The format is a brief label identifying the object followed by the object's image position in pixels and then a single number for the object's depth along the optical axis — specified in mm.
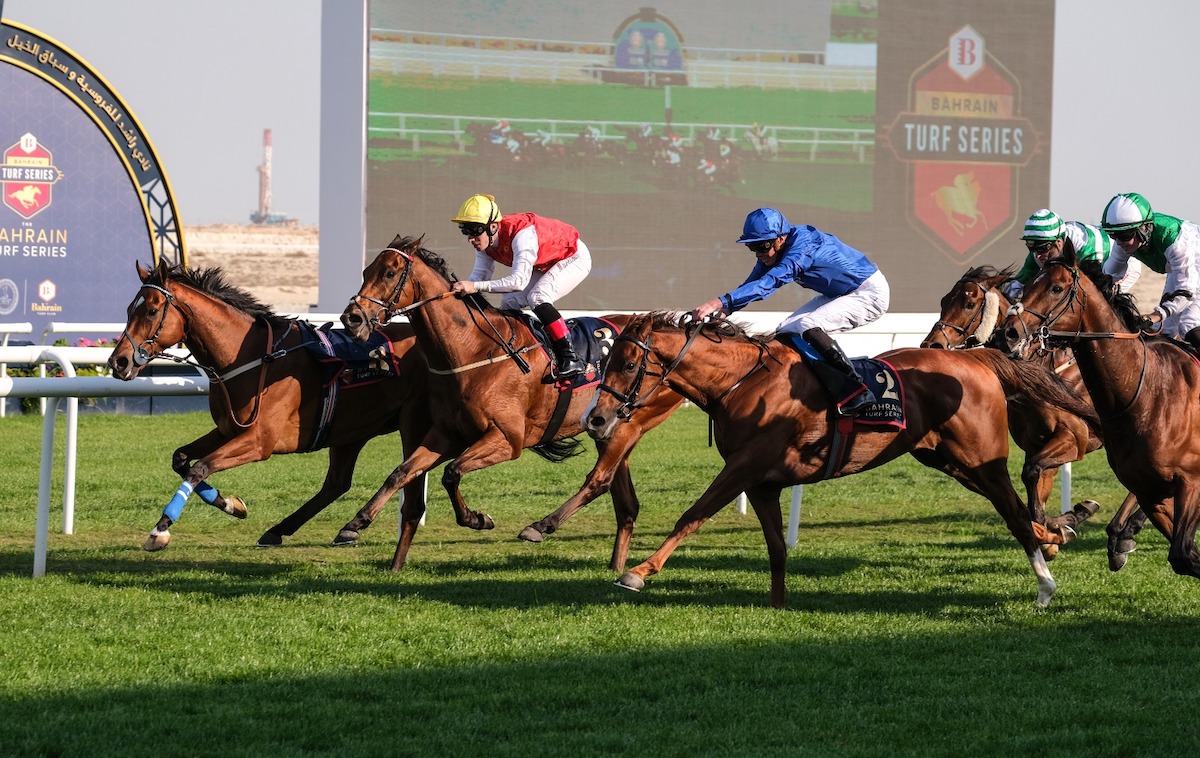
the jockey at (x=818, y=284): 11734
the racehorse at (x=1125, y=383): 10922
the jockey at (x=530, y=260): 13945
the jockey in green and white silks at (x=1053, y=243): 13531
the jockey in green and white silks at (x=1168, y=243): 12289
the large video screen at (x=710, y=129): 44437
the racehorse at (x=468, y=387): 13039
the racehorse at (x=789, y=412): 11281
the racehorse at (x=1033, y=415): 12828
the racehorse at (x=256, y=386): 13031
